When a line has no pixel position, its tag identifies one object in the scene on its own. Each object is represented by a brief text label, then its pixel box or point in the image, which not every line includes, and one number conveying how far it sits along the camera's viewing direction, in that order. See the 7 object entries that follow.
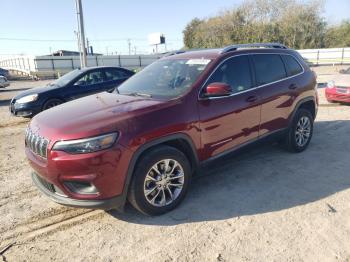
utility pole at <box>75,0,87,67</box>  17.83
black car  8.93
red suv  3.15
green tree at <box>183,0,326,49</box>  46.38
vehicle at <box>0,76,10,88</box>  18.78
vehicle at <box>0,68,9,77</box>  30.56
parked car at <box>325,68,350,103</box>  9.33
